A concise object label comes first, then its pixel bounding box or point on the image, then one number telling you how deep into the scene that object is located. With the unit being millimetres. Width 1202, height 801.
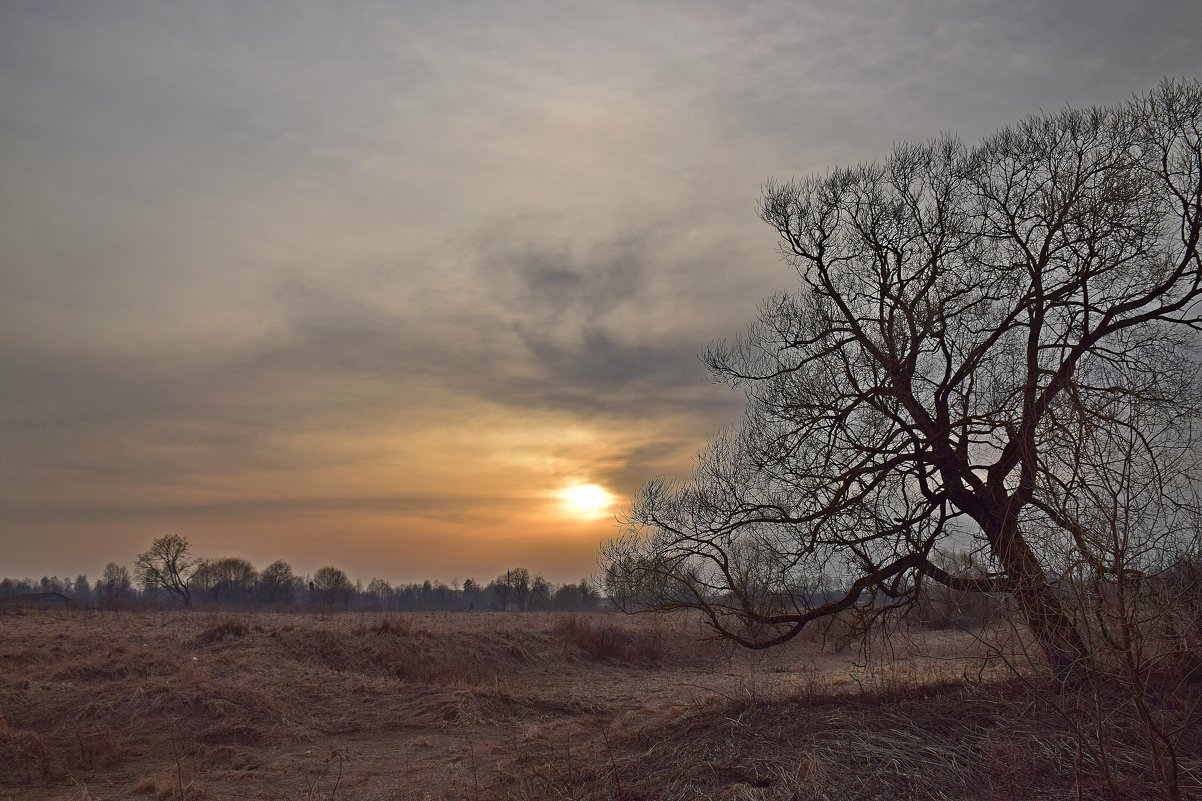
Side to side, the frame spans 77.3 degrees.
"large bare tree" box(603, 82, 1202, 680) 9750
